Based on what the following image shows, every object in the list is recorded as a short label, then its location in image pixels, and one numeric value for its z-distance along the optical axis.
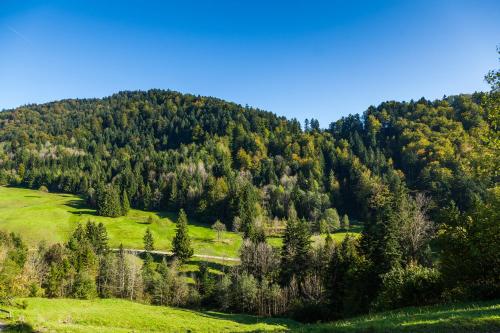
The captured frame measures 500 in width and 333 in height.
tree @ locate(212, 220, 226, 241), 117.19
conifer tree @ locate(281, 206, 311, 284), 70.69
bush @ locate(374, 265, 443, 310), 32.06
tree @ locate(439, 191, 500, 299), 24.14
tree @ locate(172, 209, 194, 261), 90.50
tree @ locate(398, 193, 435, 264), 58.66
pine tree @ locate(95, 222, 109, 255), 85.25
